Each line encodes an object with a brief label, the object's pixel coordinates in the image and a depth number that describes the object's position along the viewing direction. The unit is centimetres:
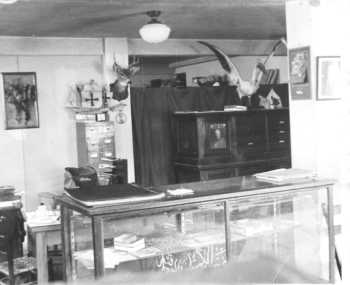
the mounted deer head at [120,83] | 923
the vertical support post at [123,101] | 943
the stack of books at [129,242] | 347
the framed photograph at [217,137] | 926
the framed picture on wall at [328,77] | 454
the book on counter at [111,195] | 319
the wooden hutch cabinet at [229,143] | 920
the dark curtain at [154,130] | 986
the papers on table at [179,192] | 353
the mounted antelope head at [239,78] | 932
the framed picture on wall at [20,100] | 878
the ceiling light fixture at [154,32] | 663
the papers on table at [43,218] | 513
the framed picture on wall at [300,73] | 460
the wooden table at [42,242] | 495
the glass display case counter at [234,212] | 318
